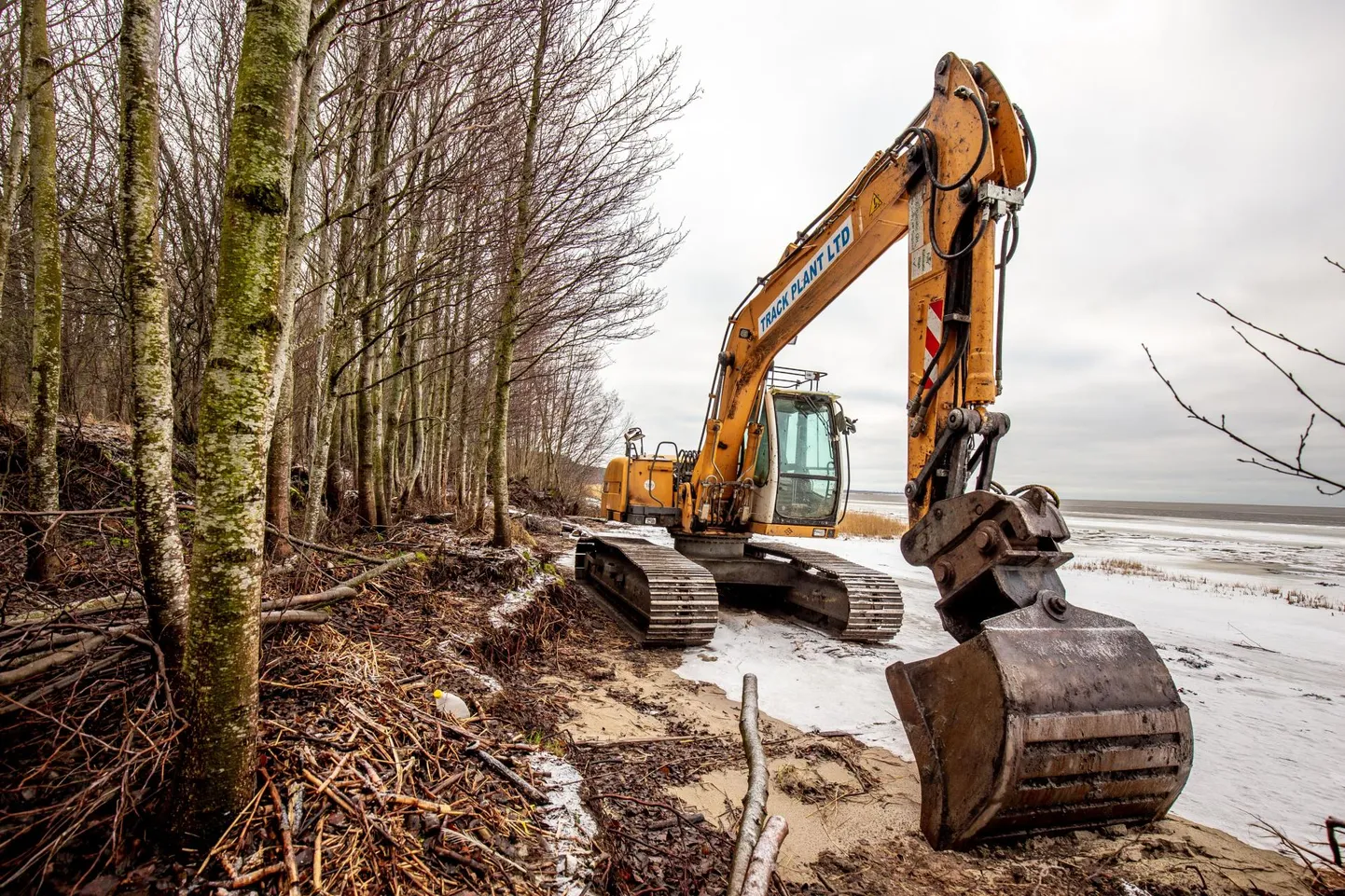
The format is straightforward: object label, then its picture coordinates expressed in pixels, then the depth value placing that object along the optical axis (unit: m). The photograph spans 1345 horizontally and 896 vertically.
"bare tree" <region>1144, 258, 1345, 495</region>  1.37
